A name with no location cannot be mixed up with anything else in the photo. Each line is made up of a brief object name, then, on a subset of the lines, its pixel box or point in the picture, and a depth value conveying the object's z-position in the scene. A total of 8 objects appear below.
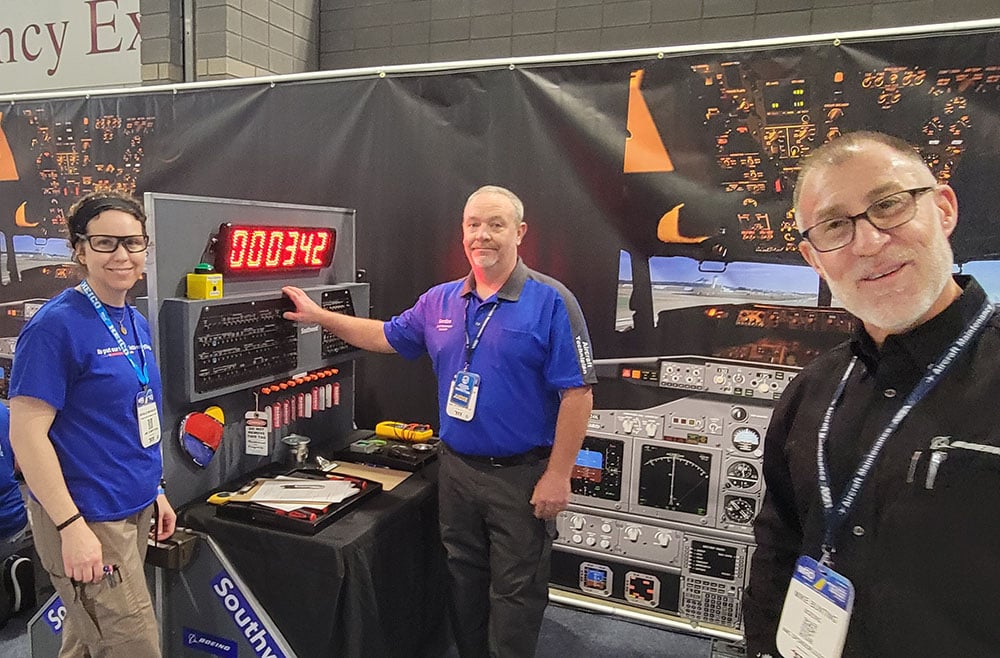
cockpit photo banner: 2.50
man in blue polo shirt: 2.31
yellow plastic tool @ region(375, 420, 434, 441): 2.94
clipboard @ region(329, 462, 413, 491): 2.57
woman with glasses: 1.72
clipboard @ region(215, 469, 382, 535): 2.10
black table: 2.07
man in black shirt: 1.08
